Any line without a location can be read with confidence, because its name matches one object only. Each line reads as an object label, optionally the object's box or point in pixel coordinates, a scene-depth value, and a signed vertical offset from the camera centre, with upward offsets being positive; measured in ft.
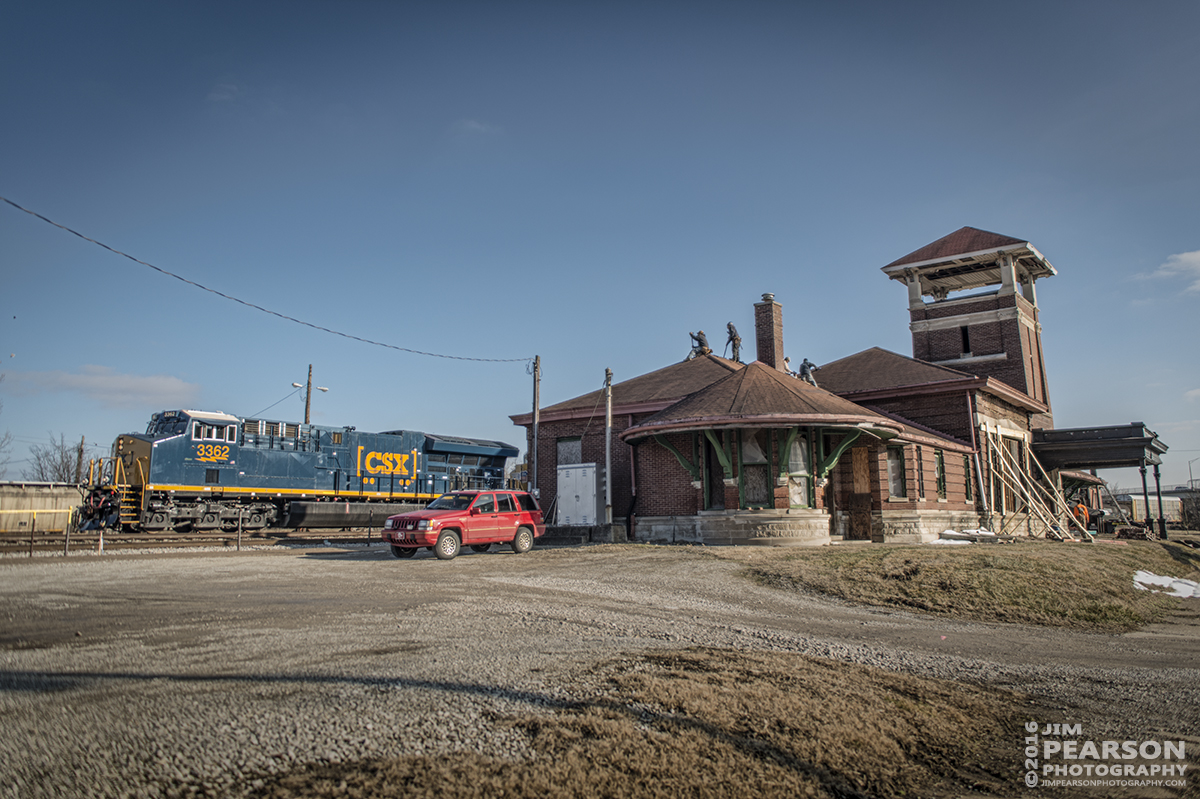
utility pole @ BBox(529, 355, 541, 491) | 86.43 +10.20
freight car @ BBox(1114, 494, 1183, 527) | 212.78 -9.66
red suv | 58.65 -3.08
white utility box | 80.43 -0.94
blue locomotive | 75.92 +1.91
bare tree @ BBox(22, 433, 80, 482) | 193.47 +7.17
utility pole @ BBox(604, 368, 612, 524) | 76.64 +4.21
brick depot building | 64.03 +4.39
